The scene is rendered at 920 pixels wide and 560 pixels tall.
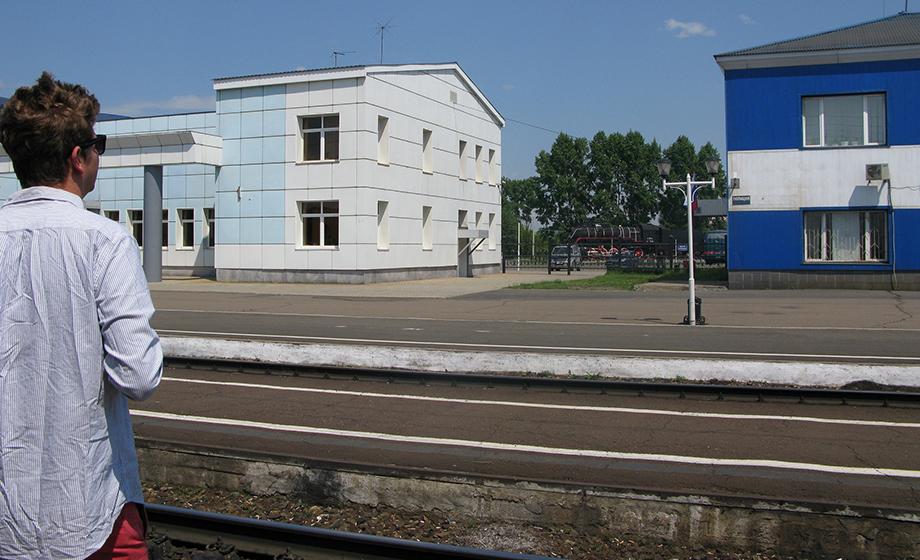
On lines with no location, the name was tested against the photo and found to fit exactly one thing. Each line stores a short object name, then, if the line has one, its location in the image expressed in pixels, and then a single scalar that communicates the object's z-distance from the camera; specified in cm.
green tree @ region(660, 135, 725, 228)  10019
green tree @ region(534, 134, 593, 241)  9825
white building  3312
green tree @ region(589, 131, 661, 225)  9750
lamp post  1838
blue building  2784
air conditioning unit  2775
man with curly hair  227
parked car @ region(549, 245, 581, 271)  4874
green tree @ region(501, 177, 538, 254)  11112
